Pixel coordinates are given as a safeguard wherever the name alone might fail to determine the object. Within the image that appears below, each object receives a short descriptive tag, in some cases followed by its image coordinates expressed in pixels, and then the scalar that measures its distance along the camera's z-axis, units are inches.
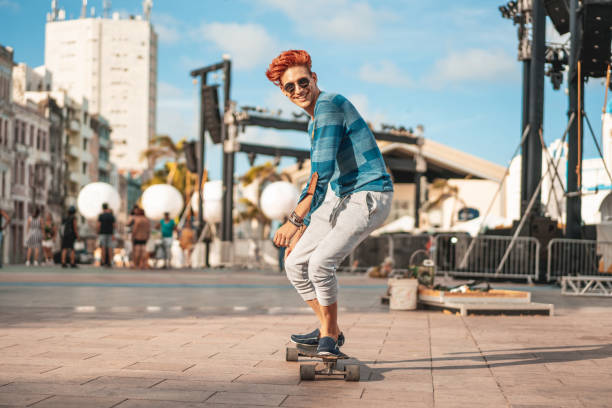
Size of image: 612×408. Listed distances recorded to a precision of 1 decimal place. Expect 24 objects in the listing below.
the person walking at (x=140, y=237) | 862.5
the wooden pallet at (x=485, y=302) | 395.5
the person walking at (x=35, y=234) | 964.3
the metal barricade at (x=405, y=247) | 989.8
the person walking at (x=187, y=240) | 1111.6
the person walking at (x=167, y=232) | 956.6
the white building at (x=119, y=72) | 6127.0
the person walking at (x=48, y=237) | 1050.1
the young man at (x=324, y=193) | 181.6
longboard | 177.9
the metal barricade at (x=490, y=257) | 781.3
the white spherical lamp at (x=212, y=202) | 1606.8
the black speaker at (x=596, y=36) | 634.8
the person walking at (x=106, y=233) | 870.4
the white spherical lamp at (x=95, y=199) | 1395.2
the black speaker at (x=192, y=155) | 1240.2
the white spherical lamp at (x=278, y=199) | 1321.4
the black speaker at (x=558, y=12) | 799.8
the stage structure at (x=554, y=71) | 650.8
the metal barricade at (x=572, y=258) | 745.6
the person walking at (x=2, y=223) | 768.3
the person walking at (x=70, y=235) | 866.9
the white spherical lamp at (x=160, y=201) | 1439.5
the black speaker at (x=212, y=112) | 1199.6
